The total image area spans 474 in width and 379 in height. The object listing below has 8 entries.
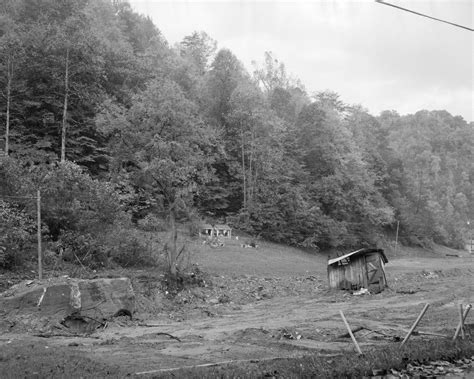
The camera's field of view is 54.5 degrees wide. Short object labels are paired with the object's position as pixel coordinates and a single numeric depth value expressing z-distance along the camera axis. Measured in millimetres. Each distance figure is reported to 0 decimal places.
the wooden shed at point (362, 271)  28781
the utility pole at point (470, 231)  104250
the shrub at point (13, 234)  20578
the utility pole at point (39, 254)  19797
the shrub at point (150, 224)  26994
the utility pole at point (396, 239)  75188
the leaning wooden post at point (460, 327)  10864
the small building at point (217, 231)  50112
